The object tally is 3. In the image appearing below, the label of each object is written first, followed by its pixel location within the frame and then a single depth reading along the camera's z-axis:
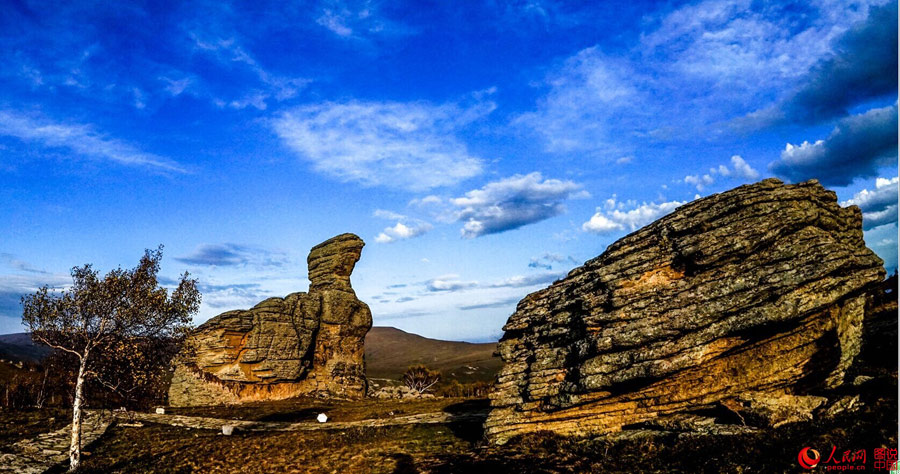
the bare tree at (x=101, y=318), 27.03
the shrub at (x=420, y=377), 102.44
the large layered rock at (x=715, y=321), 21.23
